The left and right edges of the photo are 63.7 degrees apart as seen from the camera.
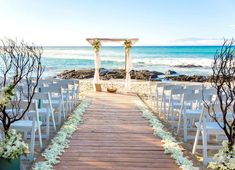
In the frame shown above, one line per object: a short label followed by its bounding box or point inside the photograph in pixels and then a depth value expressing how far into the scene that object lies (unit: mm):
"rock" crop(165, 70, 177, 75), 12182
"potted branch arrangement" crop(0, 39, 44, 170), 1830
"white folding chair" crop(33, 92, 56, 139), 2868
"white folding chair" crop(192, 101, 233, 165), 2264
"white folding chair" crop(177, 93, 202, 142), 2896
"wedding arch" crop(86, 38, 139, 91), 6278
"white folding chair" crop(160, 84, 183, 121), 3795
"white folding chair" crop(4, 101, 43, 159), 2316
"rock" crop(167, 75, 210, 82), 9695
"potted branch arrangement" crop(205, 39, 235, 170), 1550
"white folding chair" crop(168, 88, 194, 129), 3389
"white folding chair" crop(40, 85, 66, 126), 3455
